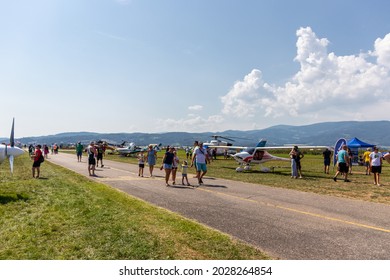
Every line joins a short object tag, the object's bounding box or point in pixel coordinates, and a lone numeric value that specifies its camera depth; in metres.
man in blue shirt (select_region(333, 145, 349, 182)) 15.97
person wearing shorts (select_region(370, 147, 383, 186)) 14.76
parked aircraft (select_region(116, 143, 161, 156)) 45.97
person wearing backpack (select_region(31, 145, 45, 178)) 15.84
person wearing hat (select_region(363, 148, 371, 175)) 21.15
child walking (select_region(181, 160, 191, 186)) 14.45
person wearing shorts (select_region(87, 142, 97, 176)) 18.03
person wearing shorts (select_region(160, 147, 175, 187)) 13.98
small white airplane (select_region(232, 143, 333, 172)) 22.25
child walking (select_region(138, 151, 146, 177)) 17.77
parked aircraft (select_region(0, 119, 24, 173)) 12.51
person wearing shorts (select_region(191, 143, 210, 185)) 14.62
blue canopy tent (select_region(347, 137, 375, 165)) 28.50
